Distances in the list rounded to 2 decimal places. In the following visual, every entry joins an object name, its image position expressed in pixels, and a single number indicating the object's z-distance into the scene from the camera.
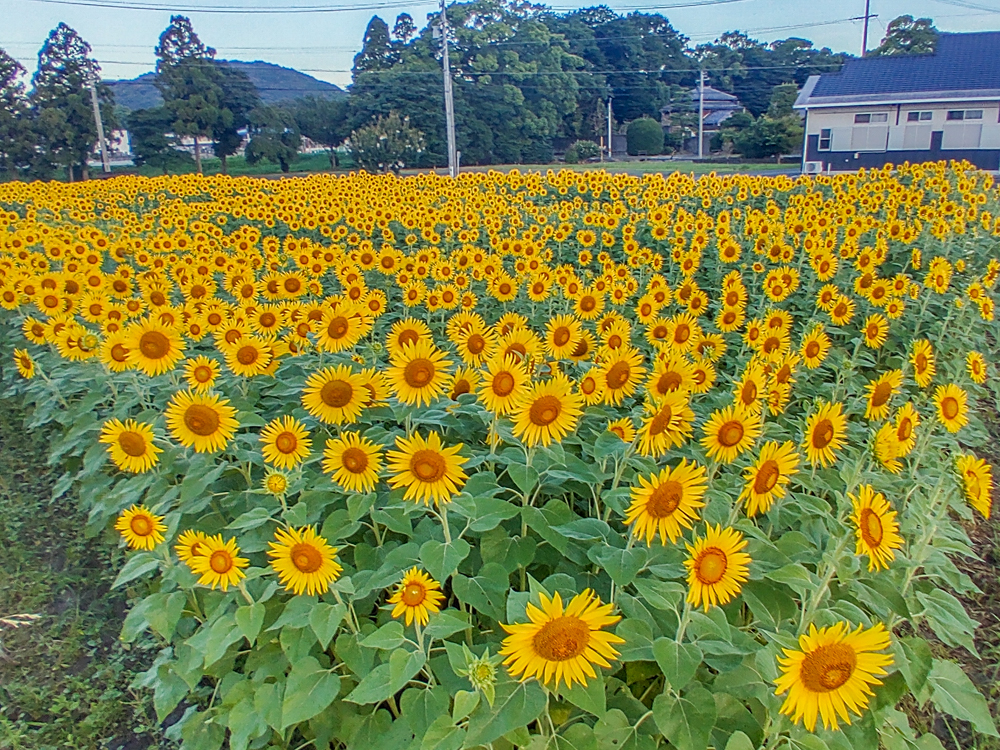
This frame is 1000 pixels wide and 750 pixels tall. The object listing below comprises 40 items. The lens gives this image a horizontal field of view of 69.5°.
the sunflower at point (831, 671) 1.39
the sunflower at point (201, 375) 2.79
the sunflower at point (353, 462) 2.15
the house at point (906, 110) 31.12
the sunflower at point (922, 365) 2.71
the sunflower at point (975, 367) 2.80
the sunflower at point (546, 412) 2.11
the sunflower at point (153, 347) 3.04
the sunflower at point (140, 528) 2.20
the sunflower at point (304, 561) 1.92
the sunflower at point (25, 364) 3.73
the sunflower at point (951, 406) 2.36
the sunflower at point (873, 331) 3.51
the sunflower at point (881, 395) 2.30
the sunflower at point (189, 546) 2.04
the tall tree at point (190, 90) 43.19
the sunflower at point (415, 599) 1.79
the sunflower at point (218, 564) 1.98
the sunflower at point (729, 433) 2.05
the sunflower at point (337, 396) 2.43
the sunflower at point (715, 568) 1.60
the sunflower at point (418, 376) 2.40
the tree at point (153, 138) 42.94
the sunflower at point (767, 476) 1.81
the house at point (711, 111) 58.31
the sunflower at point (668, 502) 1.72
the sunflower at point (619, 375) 2.47
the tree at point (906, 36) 56.94
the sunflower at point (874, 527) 1.61
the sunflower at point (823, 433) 2.02
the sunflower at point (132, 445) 2.46
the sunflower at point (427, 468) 1.94
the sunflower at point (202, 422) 2.46
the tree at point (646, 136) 53.47
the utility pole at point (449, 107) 25.37
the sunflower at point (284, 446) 2.31
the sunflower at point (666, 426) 2.01
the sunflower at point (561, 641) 1.46
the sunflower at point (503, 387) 2.22
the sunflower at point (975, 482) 1.85
